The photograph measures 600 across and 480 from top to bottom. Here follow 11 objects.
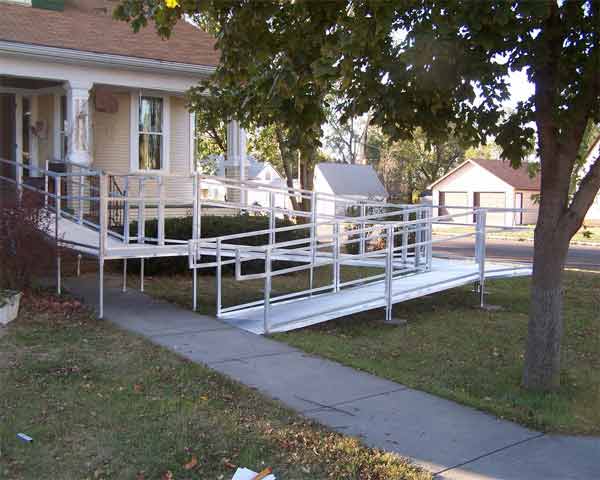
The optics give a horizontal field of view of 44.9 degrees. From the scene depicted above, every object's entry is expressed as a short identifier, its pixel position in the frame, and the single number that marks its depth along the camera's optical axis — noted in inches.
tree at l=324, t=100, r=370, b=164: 2309.4
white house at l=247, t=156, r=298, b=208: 2201.5
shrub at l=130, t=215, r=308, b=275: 527.5
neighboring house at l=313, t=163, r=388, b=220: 2102.6
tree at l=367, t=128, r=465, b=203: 2577.8
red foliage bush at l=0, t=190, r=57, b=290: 366.0
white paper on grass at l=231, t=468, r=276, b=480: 181.9
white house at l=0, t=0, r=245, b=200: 500.4
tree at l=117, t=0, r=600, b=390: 249.6
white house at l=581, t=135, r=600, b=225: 1676.6
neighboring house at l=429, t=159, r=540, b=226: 1852.9
